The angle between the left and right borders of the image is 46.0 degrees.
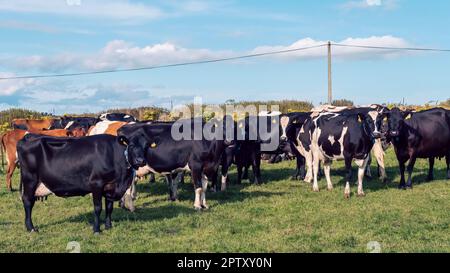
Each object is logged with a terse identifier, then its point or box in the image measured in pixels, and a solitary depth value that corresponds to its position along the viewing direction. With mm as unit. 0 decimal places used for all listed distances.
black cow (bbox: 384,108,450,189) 14422
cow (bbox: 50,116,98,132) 20241
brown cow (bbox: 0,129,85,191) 15773
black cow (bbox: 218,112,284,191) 15673
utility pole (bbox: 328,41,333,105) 31562
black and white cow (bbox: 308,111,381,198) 13656
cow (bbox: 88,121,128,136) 14920
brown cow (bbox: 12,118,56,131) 25177
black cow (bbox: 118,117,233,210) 12148
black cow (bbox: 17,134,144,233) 9711
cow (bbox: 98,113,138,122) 20505
